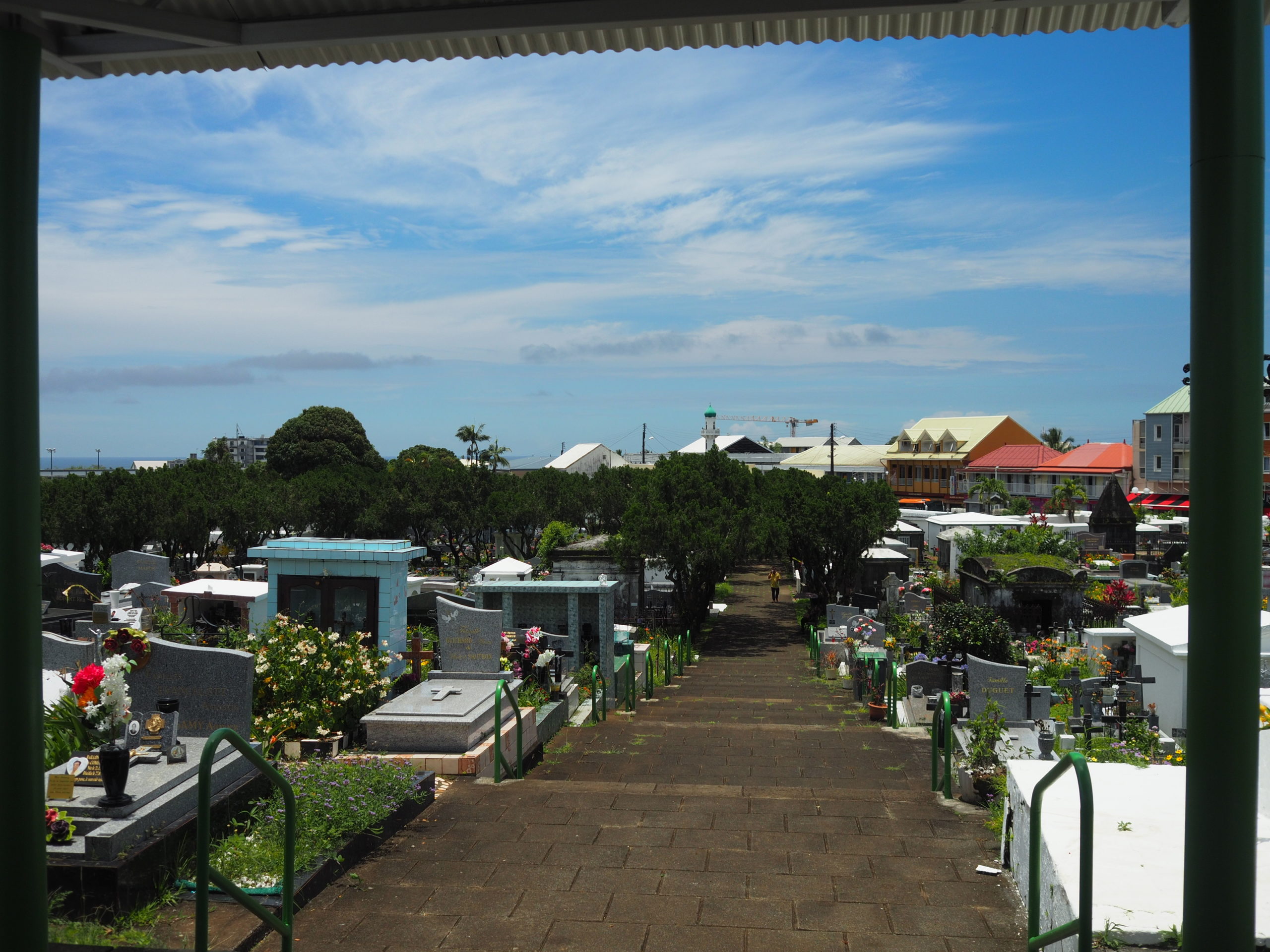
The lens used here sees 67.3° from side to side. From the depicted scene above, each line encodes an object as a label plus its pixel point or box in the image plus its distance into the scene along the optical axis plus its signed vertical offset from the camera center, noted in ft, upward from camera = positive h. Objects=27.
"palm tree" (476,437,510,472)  220.64 +5.93
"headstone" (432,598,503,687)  43.16 -7.34
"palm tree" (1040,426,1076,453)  333.21 +15.58
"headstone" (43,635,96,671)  35.99 -6.62
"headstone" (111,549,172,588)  82.48 -7.59
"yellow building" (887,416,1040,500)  256.32 +9.23
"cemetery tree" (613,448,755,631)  88.48 -4.28
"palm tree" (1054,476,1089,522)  173.88 -1.86
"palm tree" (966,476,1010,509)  190.29 -1.81
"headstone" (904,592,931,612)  81.56 -10.48
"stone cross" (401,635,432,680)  47.88 -9.09
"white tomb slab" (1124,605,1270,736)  38.45 -7.52
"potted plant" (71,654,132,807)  22.79 -5.19
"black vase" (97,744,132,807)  19.98 -6.14
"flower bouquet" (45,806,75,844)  19.25 -7.04
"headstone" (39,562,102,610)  82.64 -9.02
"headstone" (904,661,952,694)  51.80 -10.44
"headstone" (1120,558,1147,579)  97.66 -8.98
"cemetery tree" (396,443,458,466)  256.32 +7.79
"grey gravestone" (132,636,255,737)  27.22 -5.82
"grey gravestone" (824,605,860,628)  83.30 -11.56
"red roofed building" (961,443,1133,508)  232.32 +3.90
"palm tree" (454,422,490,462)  250.16 +12.07
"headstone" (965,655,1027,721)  40.96 -8.79
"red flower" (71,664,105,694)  22.63 -4.73
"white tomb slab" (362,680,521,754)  33.01 -8.52
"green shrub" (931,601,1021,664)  56.34 -9.24
